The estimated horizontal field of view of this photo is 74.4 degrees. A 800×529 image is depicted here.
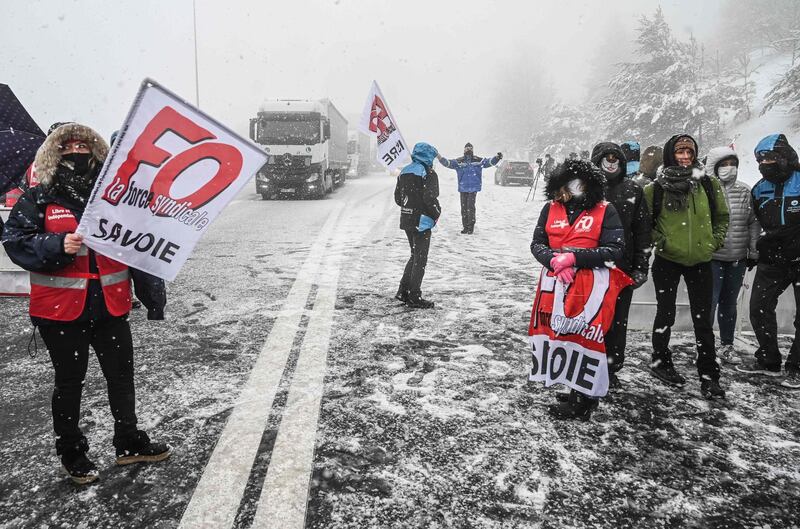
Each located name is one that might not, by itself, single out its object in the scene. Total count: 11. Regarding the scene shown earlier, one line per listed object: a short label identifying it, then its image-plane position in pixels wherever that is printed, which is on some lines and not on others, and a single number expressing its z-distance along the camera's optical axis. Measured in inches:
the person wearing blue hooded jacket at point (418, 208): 224.7
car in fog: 1127.6
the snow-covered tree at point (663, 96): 1242.0
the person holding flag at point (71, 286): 94.5
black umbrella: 150.3
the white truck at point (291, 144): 697.6
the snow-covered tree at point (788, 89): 1144.2
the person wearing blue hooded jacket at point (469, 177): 440.8
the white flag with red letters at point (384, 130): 315.3
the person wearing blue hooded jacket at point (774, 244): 159.8
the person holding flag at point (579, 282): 125.4
